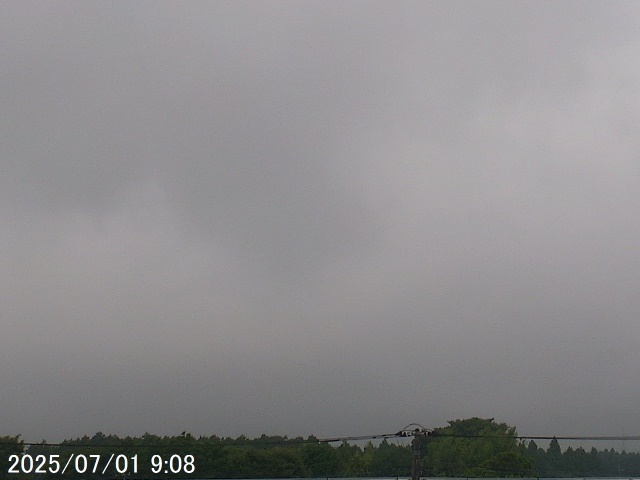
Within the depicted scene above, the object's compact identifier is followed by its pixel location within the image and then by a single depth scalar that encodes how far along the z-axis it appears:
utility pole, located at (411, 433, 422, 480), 64.56
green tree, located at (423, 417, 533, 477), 154.62
